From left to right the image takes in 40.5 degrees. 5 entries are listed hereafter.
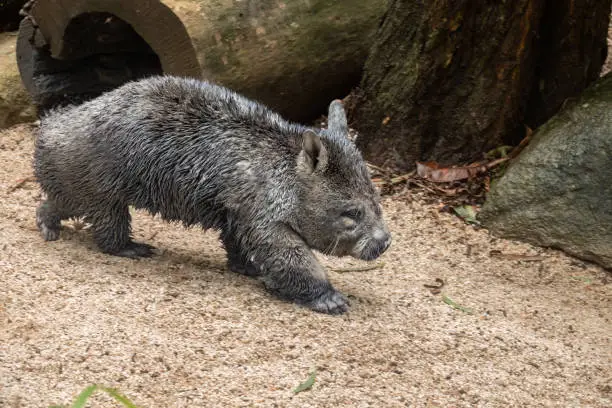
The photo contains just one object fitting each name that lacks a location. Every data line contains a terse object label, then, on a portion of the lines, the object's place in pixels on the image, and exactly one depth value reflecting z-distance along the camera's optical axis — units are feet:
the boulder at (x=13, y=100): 26.23
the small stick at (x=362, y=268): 19.24
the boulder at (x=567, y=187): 19.93
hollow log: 20.88
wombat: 16.52
